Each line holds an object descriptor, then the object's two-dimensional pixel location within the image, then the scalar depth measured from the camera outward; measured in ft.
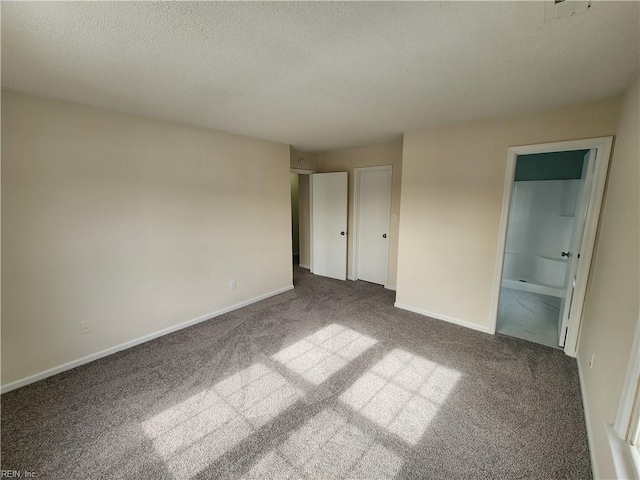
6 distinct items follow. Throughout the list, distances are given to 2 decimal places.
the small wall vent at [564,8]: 3.61
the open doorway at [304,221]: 17.29
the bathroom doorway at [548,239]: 7.60
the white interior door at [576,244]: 7.65
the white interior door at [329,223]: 15.21
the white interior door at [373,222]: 14.10
